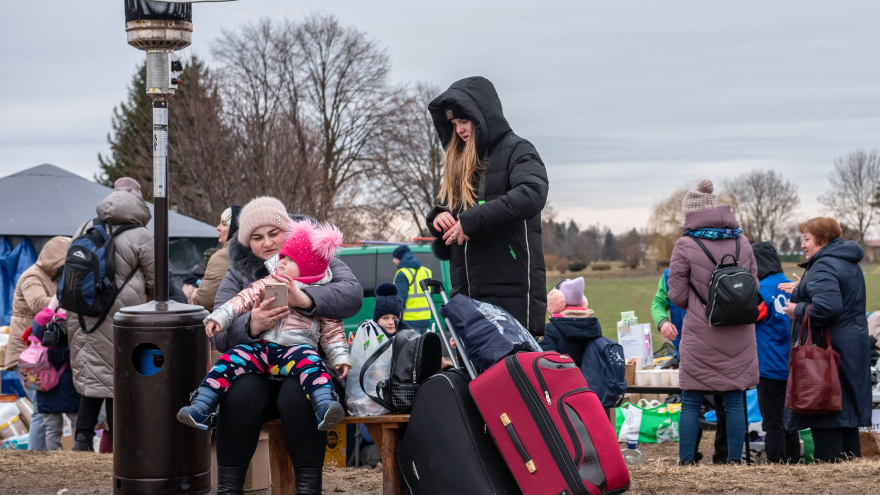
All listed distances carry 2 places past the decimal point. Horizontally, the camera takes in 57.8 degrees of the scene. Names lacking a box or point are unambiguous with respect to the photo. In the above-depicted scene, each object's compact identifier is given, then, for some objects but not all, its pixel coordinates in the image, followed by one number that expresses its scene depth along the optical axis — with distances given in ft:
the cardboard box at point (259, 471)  15.62
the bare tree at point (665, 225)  159.22
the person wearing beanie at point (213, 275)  19.29
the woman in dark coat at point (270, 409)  11.60
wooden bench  11.88
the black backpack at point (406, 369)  11.85
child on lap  11.47
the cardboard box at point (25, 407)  25.70
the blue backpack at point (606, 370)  18.54
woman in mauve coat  17.40
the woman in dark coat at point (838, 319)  18.17
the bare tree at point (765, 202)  179.11
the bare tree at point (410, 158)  105.50
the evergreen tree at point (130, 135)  82.89
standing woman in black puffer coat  12.26
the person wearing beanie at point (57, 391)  20.93
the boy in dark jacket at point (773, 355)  20.30
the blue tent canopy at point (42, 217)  39.52
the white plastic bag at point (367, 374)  12.14
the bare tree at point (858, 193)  169.99
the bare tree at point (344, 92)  101.30
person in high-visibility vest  30.63
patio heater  13.38
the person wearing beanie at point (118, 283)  19.02
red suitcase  10.56
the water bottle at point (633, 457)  21.72
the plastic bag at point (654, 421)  25.04
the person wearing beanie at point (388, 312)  23.47
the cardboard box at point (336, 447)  19.57
